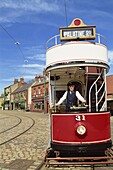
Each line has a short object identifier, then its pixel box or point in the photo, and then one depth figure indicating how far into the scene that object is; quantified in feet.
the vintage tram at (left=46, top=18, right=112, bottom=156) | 12.19
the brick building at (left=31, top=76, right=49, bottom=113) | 94.32
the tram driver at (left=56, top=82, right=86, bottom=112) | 13.57
